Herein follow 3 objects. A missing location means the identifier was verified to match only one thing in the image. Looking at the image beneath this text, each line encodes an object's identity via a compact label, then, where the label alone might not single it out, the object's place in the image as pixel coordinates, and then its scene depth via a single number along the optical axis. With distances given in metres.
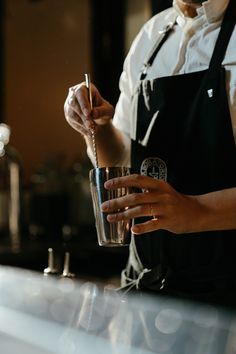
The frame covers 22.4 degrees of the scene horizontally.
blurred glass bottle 2.55
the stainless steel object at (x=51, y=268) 1.31
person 1.20
